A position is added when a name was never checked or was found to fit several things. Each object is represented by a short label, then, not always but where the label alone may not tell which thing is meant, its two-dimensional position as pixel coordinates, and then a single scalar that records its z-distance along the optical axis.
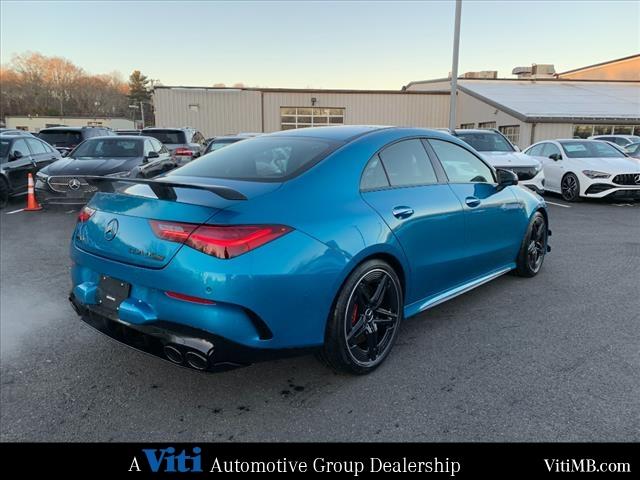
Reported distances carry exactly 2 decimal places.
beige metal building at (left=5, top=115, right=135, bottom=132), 70.31
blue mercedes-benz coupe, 2.27
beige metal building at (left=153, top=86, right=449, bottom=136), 28.83
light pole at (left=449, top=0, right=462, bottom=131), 15.88
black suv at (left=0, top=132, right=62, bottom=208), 9.45
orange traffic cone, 9.33
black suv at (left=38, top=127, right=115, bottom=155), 14.09
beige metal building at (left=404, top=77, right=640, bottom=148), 24.38
